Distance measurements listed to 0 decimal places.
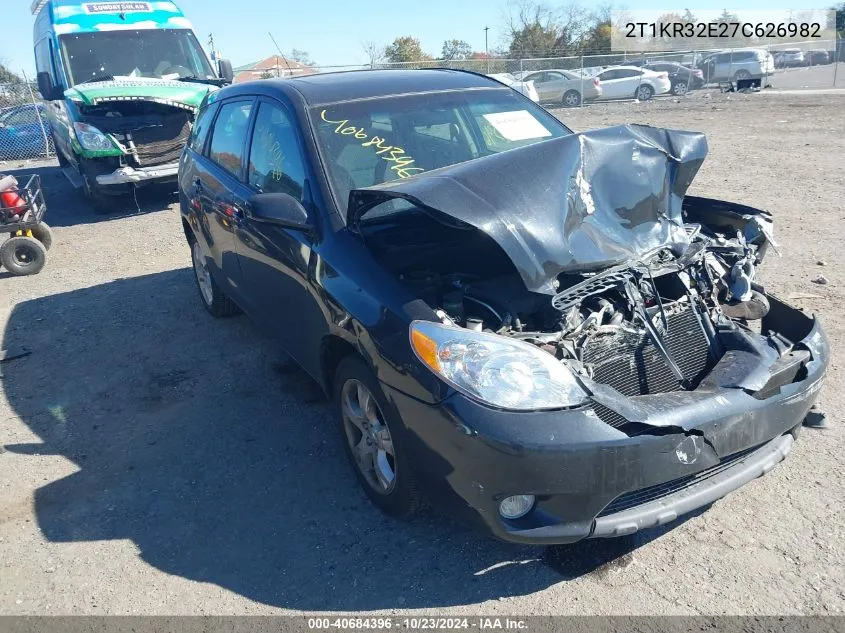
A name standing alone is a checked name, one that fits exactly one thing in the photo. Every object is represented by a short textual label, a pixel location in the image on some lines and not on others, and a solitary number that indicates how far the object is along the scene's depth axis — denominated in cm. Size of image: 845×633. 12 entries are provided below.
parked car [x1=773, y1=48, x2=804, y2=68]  3728
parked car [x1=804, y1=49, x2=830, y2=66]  3695
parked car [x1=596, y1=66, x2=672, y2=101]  2602
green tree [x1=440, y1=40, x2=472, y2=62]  5036
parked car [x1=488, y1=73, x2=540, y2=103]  2265
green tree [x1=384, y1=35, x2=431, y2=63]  4700
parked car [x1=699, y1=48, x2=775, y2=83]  2673
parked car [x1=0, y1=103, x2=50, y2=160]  1703
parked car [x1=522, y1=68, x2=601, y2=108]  2588
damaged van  991
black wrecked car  252
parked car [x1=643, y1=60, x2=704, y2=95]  2689
